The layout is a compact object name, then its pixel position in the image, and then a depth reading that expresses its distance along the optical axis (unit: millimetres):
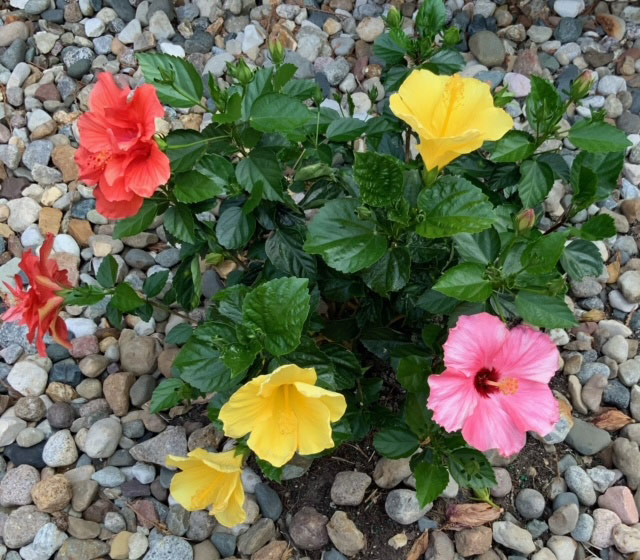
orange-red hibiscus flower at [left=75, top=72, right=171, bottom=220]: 1260
